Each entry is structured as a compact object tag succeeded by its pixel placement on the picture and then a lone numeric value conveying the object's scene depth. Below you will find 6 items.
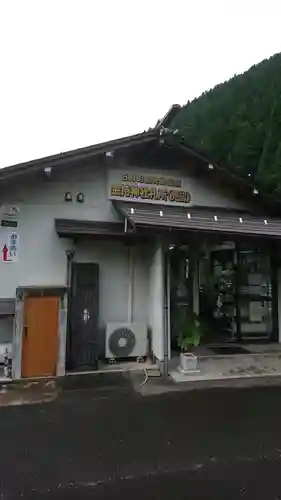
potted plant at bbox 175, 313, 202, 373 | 6.00
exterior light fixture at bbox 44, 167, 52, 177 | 6.61
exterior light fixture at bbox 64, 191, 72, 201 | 6.93
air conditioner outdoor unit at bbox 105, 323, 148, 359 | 6.66
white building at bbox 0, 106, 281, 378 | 6.10
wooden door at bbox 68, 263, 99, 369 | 6.31
